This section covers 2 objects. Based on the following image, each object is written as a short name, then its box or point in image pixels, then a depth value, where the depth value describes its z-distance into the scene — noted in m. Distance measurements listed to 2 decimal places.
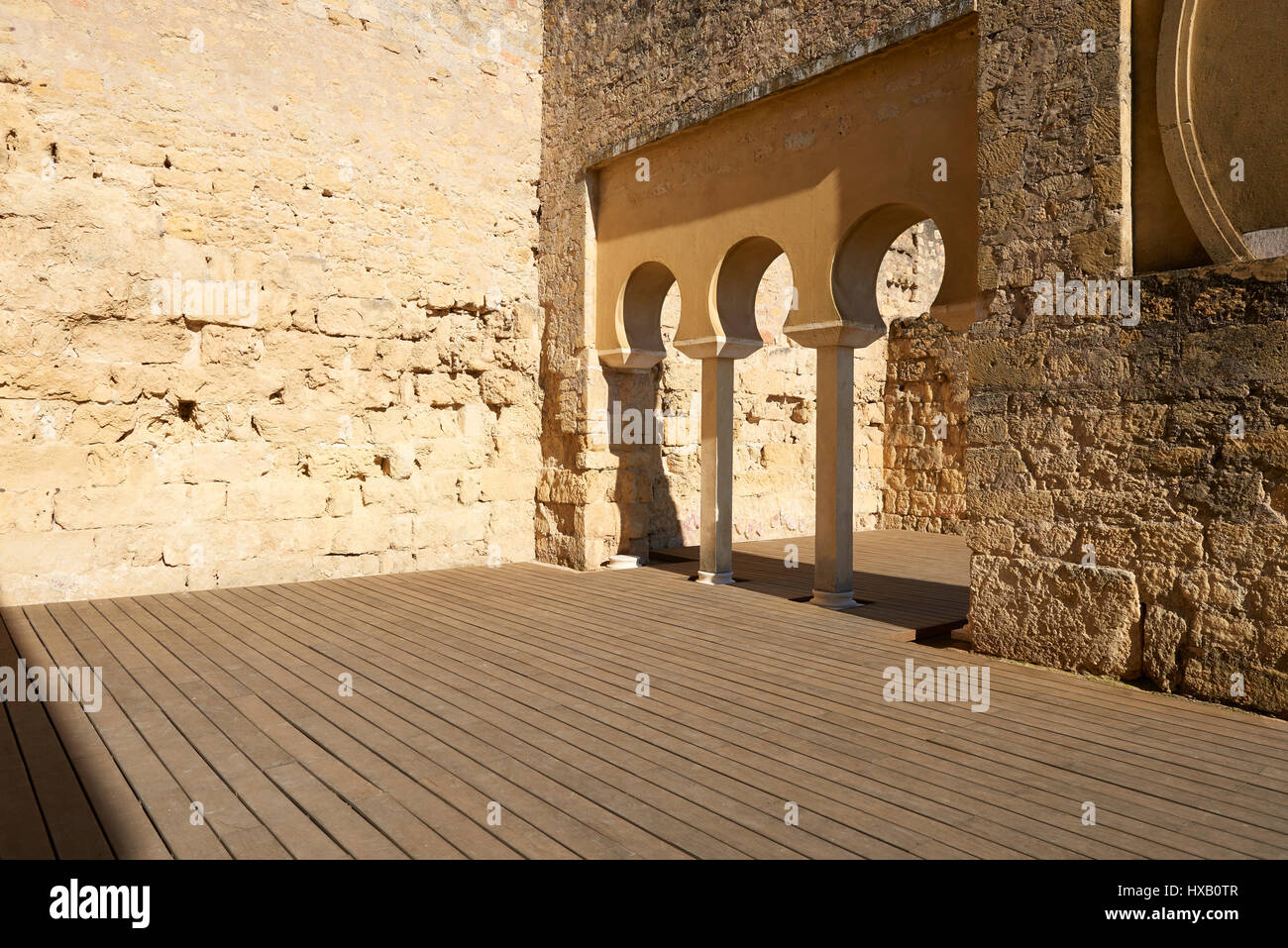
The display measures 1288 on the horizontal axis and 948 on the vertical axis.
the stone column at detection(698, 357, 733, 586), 7.45
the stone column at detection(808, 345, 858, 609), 6.43
